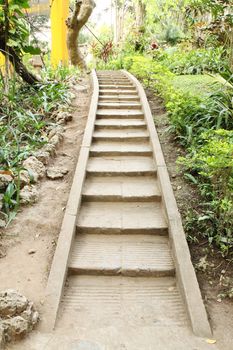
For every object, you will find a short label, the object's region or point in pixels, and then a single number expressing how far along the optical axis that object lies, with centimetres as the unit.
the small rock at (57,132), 561
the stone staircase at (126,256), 271
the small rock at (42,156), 479
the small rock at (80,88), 844
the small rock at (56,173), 457
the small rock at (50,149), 505
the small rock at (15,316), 235
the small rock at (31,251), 330
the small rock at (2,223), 360
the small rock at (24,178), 417
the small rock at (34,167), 444
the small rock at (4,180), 400
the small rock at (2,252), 324
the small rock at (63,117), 629
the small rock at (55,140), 536
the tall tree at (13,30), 584
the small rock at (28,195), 399
